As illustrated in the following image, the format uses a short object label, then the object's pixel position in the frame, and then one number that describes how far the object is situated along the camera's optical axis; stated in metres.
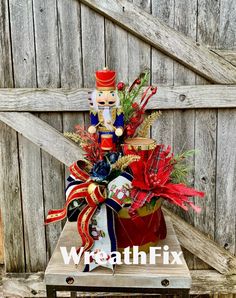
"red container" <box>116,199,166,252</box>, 1.21
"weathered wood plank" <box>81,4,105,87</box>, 1.74
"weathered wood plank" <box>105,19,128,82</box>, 1.75
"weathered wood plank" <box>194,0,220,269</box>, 1.73
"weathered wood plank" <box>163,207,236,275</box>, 1.87
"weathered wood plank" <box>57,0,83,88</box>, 1.73
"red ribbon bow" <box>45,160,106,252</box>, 1.16
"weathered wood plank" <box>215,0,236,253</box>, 1.74
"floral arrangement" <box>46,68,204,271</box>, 1.17
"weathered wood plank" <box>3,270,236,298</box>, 1.95
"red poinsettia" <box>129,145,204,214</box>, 1.19
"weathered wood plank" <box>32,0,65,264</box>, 1.74
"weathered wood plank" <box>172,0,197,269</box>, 1.72
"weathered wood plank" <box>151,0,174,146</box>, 1.72
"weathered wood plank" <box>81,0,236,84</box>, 1.71
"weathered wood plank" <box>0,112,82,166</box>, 1.81
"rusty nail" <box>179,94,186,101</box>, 1.76
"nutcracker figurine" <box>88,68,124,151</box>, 1.22
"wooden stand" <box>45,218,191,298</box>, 1.17
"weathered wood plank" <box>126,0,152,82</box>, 1.75
